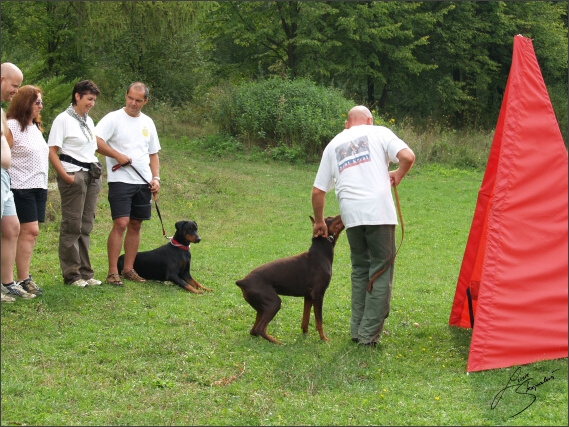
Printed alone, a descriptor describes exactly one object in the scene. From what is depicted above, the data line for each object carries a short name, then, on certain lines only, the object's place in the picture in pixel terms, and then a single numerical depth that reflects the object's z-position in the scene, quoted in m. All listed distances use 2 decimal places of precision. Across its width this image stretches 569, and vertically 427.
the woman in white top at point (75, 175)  7.83
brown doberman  6.66
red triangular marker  5.73
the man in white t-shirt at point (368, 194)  6.44
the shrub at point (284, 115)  21.01
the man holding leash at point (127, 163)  8.32
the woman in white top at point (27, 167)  7.25
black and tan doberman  8.72
